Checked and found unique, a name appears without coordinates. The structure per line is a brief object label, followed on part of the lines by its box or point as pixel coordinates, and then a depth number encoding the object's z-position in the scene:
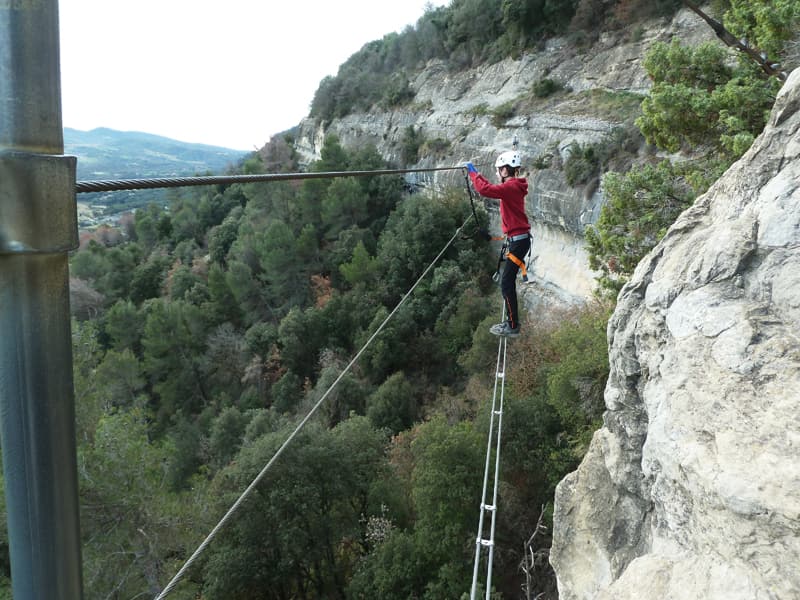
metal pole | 0.71
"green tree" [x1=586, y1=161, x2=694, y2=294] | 9.53
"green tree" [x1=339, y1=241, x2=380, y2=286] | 24.36
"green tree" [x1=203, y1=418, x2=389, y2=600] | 11.09
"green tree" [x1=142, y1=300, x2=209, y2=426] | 25.27
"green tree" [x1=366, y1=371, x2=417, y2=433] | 18.41
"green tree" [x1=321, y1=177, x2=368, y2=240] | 28.09
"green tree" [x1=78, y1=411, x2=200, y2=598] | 9.91
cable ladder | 4.02
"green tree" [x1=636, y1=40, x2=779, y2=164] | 7.92
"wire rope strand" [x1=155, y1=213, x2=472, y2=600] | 1.84
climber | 5.78
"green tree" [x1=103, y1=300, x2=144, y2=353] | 27.21
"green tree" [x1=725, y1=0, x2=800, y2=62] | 7.16
